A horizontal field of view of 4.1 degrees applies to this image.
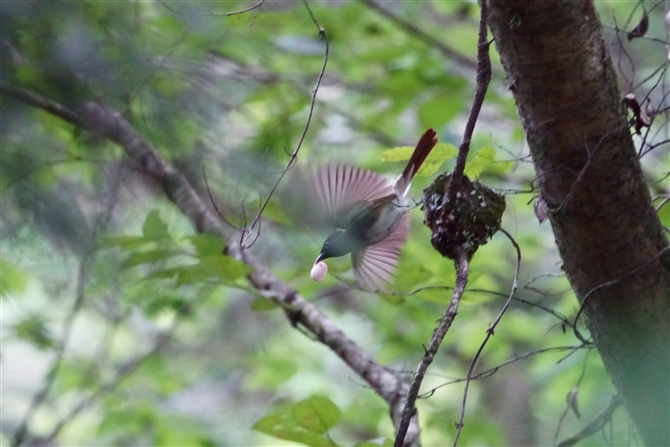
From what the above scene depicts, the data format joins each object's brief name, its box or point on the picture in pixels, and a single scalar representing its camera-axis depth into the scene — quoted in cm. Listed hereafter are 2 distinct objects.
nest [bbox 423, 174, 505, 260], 811
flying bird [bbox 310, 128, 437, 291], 814
